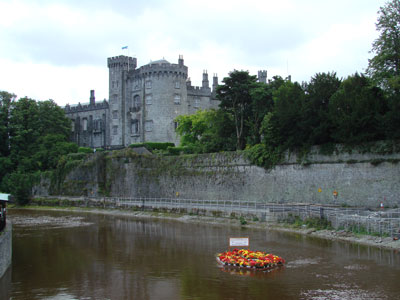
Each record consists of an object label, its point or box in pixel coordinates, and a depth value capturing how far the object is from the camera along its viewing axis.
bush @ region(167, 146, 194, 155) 49.47
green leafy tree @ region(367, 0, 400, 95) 30.17
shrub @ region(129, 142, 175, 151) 53.53
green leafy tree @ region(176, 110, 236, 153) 44.84
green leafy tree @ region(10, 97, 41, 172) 60.84
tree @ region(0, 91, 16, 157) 61.29
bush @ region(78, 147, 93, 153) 61.66
